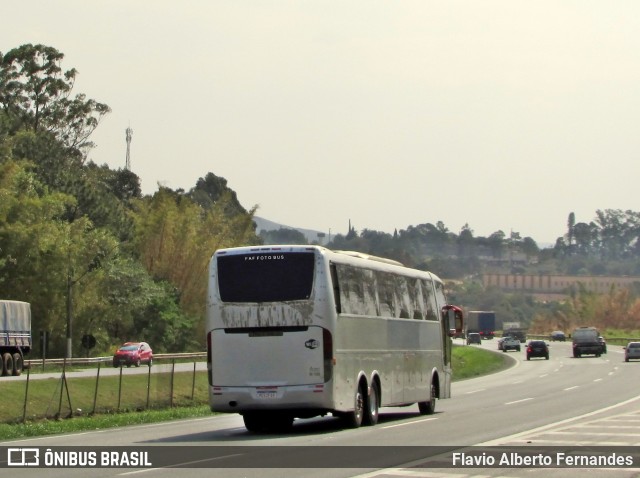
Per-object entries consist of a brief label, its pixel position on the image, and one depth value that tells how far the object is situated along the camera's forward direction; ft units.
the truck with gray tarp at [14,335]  171.53
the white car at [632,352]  266.36
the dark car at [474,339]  457.27
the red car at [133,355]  224.33
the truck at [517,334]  463.17
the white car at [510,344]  363.35
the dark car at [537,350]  292.81
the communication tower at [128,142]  487.45
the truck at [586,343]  298.56
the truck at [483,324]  544.62
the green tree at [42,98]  339.98
